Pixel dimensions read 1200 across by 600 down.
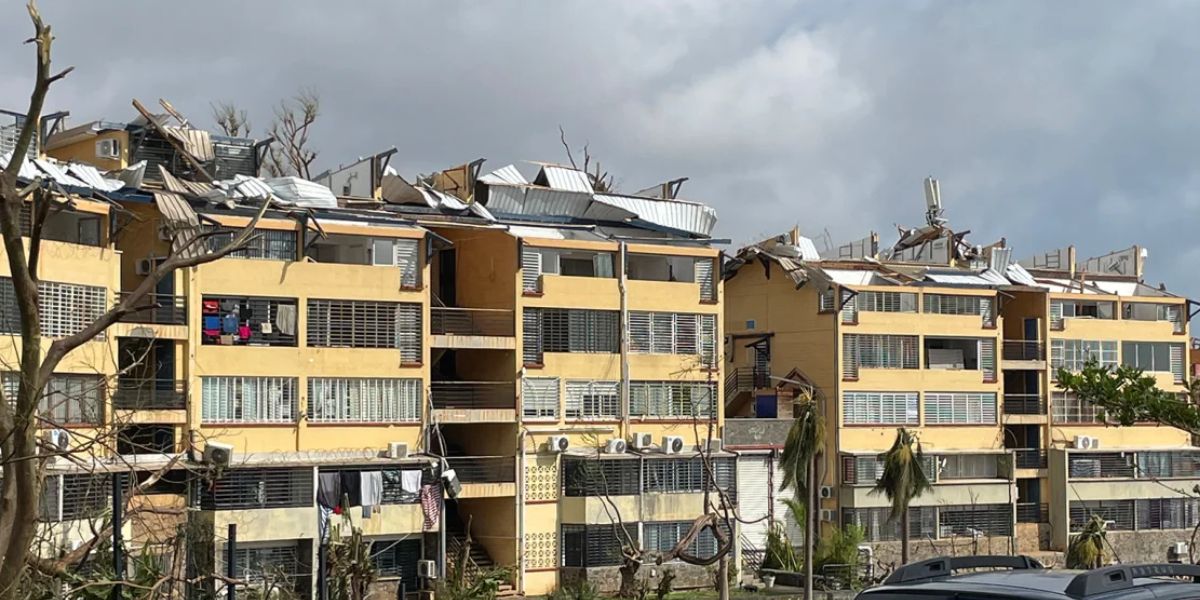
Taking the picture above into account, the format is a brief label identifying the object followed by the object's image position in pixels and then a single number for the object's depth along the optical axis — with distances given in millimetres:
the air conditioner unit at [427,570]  39062
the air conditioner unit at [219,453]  34156
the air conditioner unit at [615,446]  43156
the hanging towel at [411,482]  39500
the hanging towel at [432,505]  39781
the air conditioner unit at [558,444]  42625
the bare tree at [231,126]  52594
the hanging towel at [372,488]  38875
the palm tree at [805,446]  43875
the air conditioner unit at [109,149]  40031
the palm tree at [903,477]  48188
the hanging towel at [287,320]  38469
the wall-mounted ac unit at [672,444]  44062
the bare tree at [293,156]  50562
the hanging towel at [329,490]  38125
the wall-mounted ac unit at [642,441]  43594
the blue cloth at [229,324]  37562
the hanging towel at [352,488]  38500
